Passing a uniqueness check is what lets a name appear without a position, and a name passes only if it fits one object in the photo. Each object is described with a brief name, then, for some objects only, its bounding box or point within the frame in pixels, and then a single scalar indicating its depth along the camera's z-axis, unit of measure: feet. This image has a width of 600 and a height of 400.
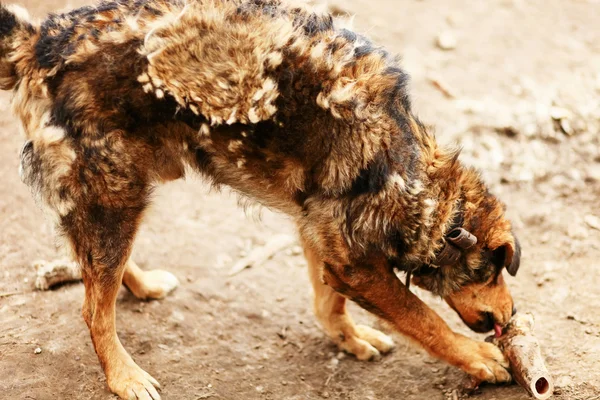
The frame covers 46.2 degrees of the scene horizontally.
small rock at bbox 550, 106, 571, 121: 23.38
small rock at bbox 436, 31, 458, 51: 27.07
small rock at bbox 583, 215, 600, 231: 20.07
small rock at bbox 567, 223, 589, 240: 19.74
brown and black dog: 12.73
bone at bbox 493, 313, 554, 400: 13.62
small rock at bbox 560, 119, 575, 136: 23.07
